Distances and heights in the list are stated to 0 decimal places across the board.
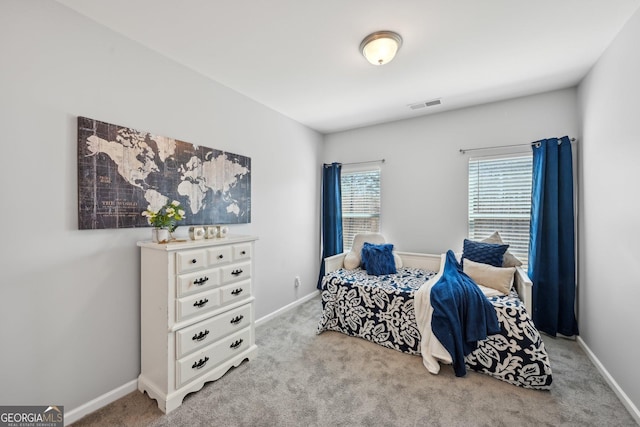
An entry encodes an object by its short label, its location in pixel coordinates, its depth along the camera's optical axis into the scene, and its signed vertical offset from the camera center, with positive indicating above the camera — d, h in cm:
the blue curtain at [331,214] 397 -4
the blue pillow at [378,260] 303 -57
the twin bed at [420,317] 195 -95
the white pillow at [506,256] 265 -46
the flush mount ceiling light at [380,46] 186 +120
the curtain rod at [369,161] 373 +72
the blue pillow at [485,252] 265 -42
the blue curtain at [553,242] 258 -30
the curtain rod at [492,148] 279 +73
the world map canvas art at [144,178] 171 +26
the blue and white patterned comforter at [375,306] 240 -94
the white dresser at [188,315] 176 -76
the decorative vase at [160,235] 186 -17
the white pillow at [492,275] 240 -61
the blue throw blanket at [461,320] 205 -86
